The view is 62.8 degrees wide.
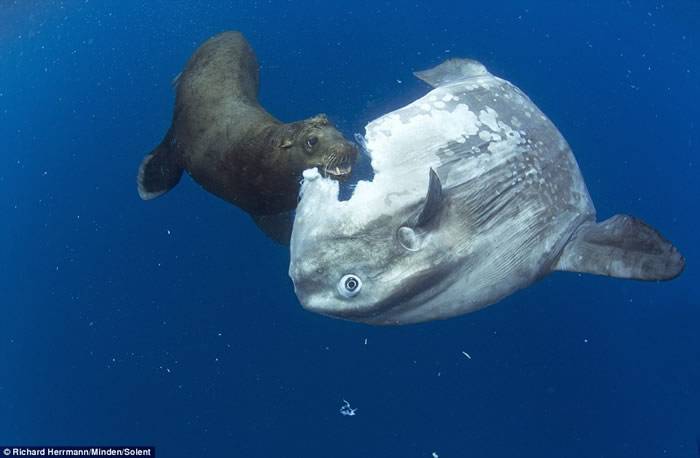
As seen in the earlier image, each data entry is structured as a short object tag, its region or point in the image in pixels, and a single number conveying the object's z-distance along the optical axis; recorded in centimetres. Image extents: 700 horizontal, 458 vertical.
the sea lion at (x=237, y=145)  414
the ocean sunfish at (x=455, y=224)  316
